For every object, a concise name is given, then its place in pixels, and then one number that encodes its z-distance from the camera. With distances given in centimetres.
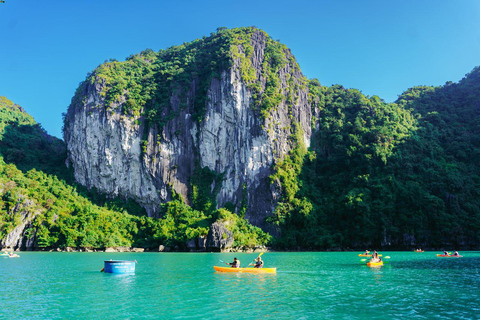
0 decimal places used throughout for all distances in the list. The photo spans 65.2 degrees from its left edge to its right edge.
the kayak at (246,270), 2417
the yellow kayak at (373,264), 2963
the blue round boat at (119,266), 2395
